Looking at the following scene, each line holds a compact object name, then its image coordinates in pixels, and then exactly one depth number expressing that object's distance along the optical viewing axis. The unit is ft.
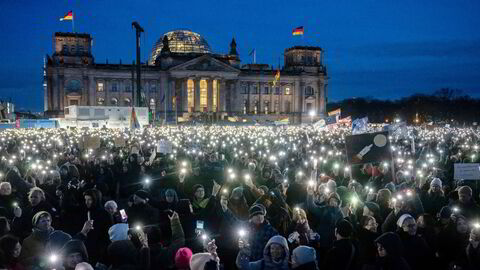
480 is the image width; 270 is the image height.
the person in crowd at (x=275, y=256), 16.83
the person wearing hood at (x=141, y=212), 25.01
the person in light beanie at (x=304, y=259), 16.26
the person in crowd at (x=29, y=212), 24.53
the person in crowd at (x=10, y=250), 18.22
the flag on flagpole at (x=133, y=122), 98.12
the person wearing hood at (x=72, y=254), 16.80
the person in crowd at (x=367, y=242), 20.15
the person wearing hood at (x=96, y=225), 22.13
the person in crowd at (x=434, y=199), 30.89
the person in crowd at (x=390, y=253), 17.52
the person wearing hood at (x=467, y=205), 26.63
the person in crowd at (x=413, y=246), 19.89
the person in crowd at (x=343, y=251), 18.11
